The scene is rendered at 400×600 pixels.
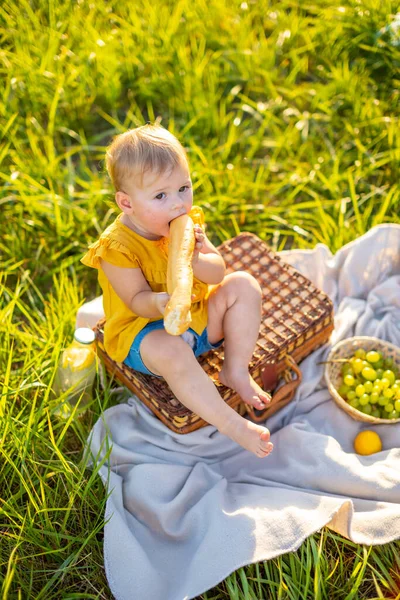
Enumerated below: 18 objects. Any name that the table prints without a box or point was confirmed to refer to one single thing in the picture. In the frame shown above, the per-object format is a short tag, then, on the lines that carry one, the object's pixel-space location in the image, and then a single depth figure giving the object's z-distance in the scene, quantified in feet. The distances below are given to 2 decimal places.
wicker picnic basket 6.96
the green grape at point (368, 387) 7.20
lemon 6.98
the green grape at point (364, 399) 7.12
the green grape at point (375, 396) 7.10
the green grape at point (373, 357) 7.41
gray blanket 6.02
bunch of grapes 7.12
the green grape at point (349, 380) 7.36
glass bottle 7.31
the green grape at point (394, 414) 7.13
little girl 6.09
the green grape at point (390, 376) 7.22
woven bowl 7.53
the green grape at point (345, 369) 7.64
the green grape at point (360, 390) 7.18
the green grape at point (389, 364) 7.54
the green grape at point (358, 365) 7.37
